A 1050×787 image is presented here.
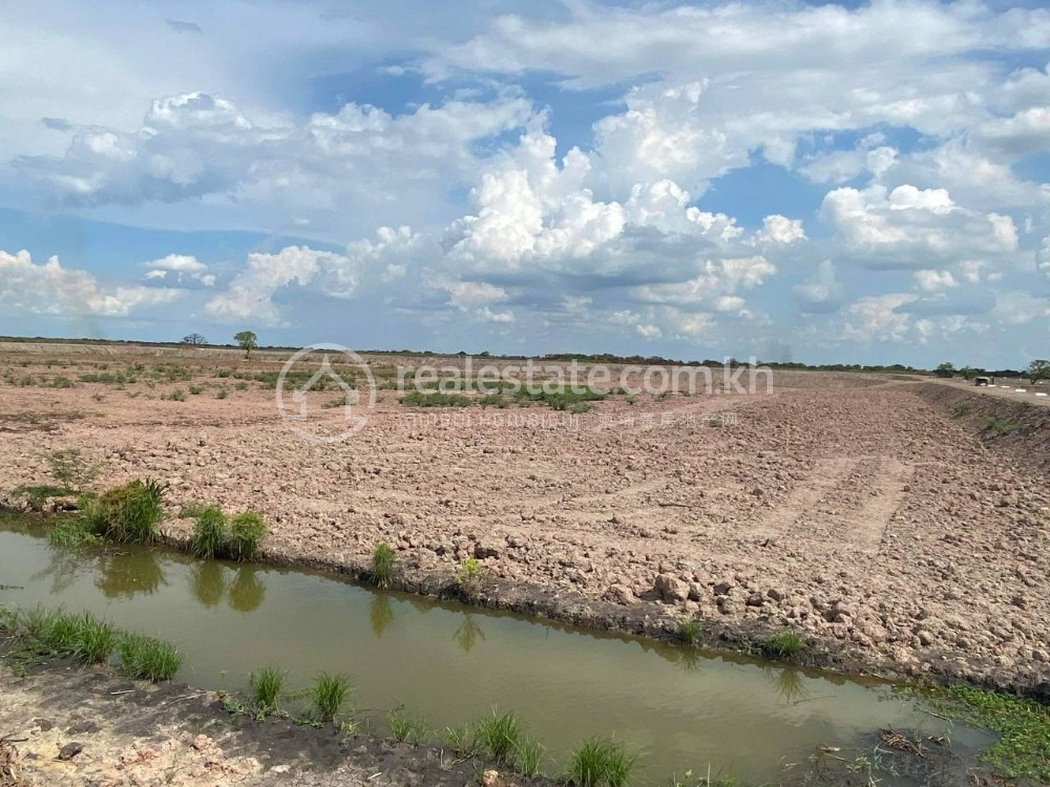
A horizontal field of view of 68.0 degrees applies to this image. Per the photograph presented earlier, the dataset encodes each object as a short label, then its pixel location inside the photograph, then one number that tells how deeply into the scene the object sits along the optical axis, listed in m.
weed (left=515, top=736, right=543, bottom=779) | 5.98
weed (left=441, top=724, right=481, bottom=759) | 6.23
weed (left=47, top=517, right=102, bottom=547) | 11.83
